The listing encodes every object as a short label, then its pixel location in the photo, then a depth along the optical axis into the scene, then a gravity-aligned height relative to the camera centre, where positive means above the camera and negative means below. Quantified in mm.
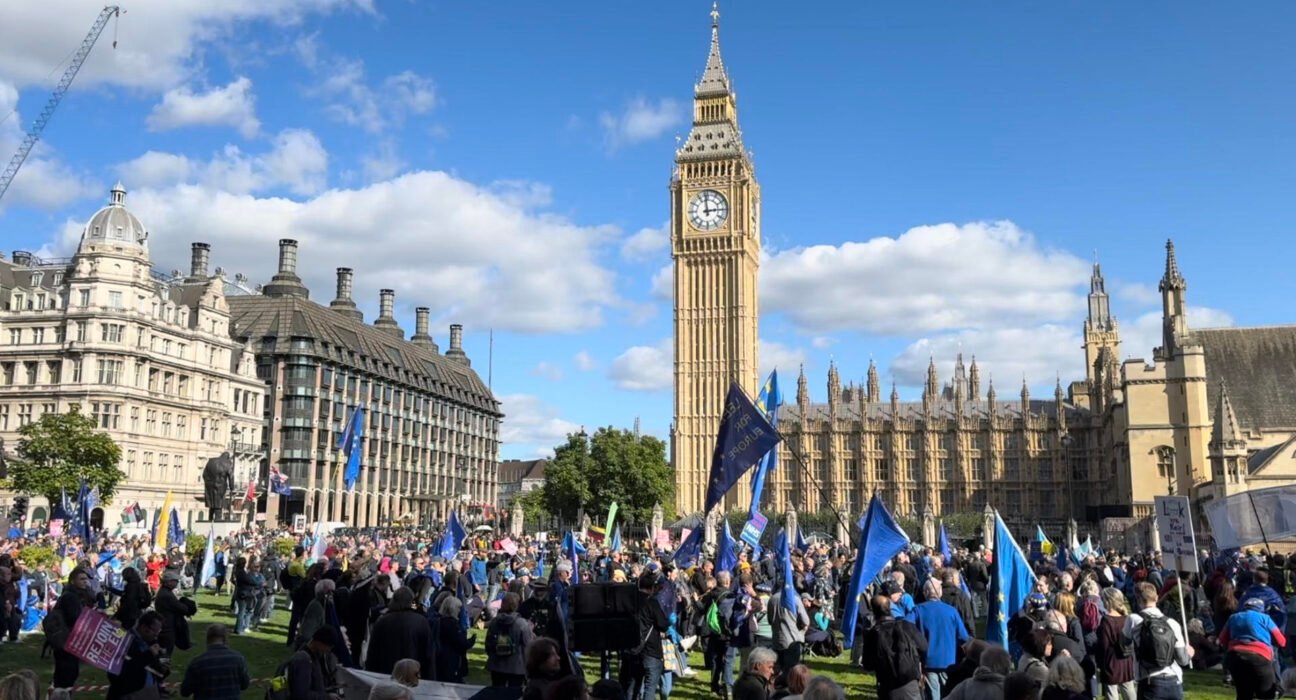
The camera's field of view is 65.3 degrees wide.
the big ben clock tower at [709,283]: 97188 +21536
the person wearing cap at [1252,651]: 10141 -1419
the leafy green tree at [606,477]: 76438 +2199
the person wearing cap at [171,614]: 12086 -1320
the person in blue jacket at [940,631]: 11016 -1332
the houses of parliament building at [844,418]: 93625 +8617
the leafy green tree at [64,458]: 46906 +2122
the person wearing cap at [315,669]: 8688 -1430
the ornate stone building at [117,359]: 57000 +8311
